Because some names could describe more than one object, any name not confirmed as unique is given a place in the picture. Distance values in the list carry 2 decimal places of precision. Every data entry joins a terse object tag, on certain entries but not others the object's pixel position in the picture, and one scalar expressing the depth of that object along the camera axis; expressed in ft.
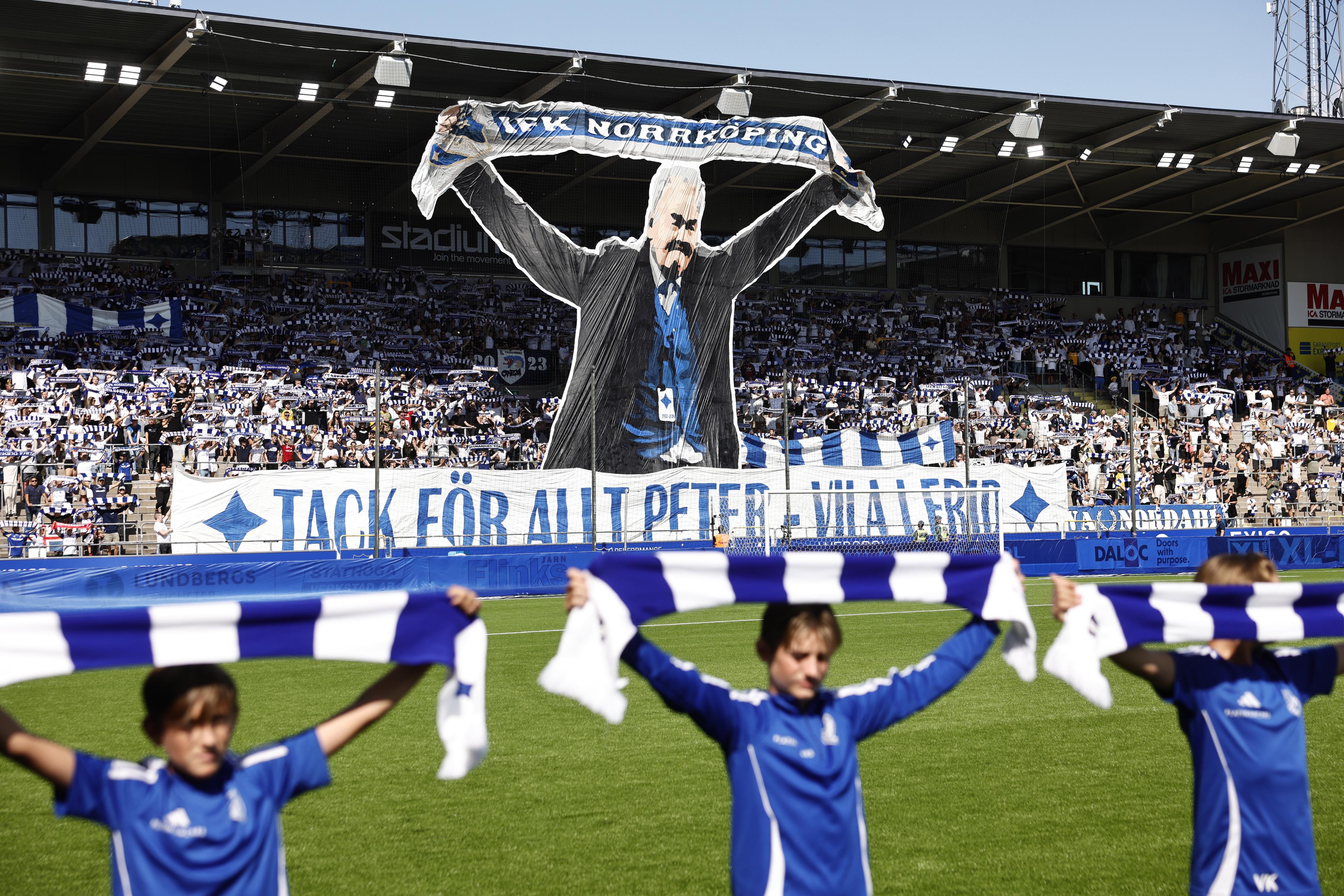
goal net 93.09
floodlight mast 156.25
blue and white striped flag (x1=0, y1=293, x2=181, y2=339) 110.73
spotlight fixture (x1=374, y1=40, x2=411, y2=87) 101.30
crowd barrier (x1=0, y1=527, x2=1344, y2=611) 64.90
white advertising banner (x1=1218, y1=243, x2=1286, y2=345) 175.73
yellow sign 174.60
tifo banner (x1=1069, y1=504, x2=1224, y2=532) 105.91
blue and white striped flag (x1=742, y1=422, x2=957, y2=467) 108.27
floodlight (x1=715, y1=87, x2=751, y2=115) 112.68
